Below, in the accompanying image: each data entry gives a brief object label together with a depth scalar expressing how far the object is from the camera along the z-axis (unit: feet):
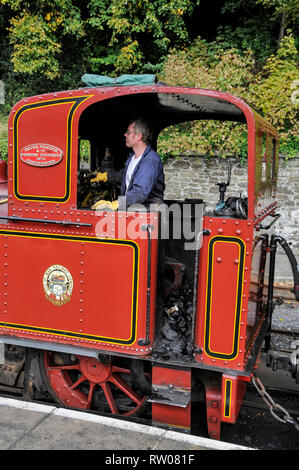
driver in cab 12.02
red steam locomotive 10.78
